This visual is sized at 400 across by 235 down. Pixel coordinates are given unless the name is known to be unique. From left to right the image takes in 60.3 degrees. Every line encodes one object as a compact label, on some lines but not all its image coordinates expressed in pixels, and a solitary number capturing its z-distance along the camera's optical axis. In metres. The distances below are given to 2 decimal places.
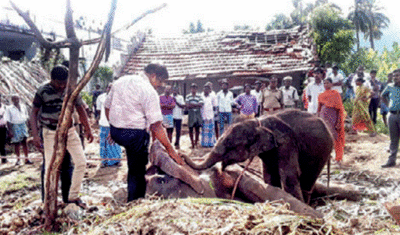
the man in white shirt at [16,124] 8.27
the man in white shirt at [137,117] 3.85
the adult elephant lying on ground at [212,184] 4.00
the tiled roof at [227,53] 16.17
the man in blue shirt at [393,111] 6.50
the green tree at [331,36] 18.64
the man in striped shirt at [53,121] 4.03
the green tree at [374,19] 40.47
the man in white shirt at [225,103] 10.02
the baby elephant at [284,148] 4.27
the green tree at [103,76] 21.34
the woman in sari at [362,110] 10.27
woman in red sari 6.96
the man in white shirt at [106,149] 7.53
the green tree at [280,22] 34.66
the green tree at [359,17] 37.88
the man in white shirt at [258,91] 10.83
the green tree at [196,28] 39.22
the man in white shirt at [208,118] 9.58
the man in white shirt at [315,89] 8.48
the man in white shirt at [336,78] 11.01
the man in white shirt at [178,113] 9.61
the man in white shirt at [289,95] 9.45
